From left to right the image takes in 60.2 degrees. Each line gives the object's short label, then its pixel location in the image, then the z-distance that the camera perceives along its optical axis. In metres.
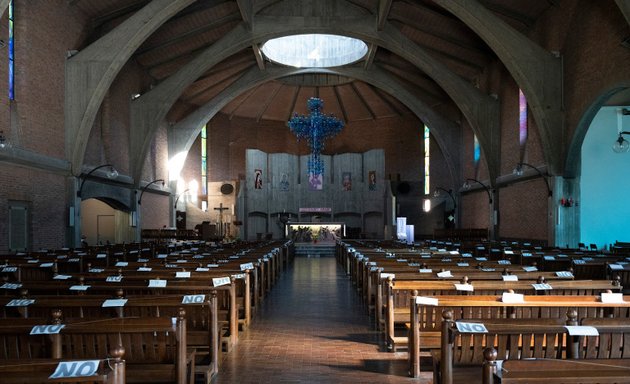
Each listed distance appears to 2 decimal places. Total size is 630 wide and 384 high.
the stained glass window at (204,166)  31.67
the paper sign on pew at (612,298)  4.26
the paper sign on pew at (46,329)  3.23
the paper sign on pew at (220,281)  5.89
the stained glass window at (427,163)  31.41
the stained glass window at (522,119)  19.81
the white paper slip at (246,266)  7.89
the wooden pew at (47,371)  2.25
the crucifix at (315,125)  25.16
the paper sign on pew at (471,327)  3.27
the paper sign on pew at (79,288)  5.47
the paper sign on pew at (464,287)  5.43
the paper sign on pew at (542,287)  5.40
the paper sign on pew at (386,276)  6.24
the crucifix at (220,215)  28.59
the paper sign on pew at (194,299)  4.69
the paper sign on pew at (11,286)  5.56
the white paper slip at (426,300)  4.61
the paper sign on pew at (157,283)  5.61
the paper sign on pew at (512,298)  4.40
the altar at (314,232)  27.28
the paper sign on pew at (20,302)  4.28
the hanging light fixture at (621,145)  13.33
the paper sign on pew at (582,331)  3.13
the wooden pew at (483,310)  4.36
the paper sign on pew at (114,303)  4.39
